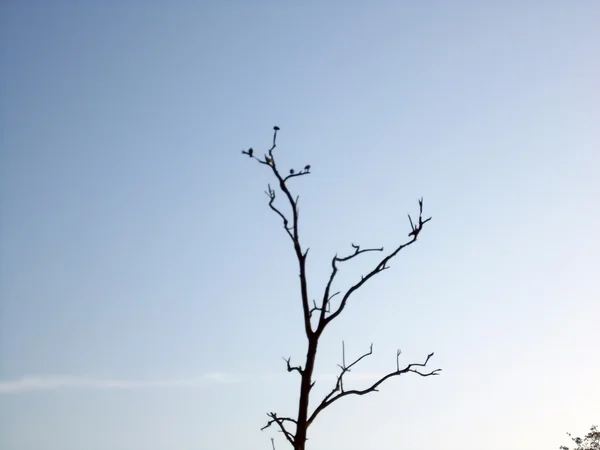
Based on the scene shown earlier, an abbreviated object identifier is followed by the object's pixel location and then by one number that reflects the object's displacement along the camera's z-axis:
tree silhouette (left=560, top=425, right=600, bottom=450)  30.44
